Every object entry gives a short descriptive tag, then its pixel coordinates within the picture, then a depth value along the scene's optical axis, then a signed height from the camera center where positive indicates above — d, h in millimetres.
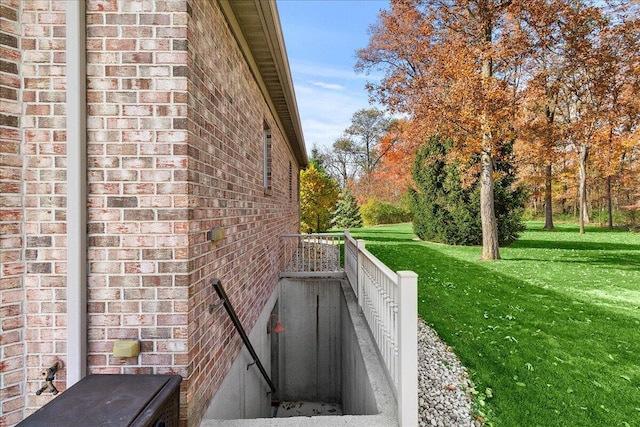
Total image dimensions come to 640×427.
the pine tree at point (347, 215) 29156 -119
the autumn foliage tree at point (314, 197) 17578 +987
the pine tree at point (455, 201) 13664 +562
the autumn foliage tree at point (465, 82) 9016 +4172
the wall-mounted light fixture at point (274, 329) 5246 -1957
